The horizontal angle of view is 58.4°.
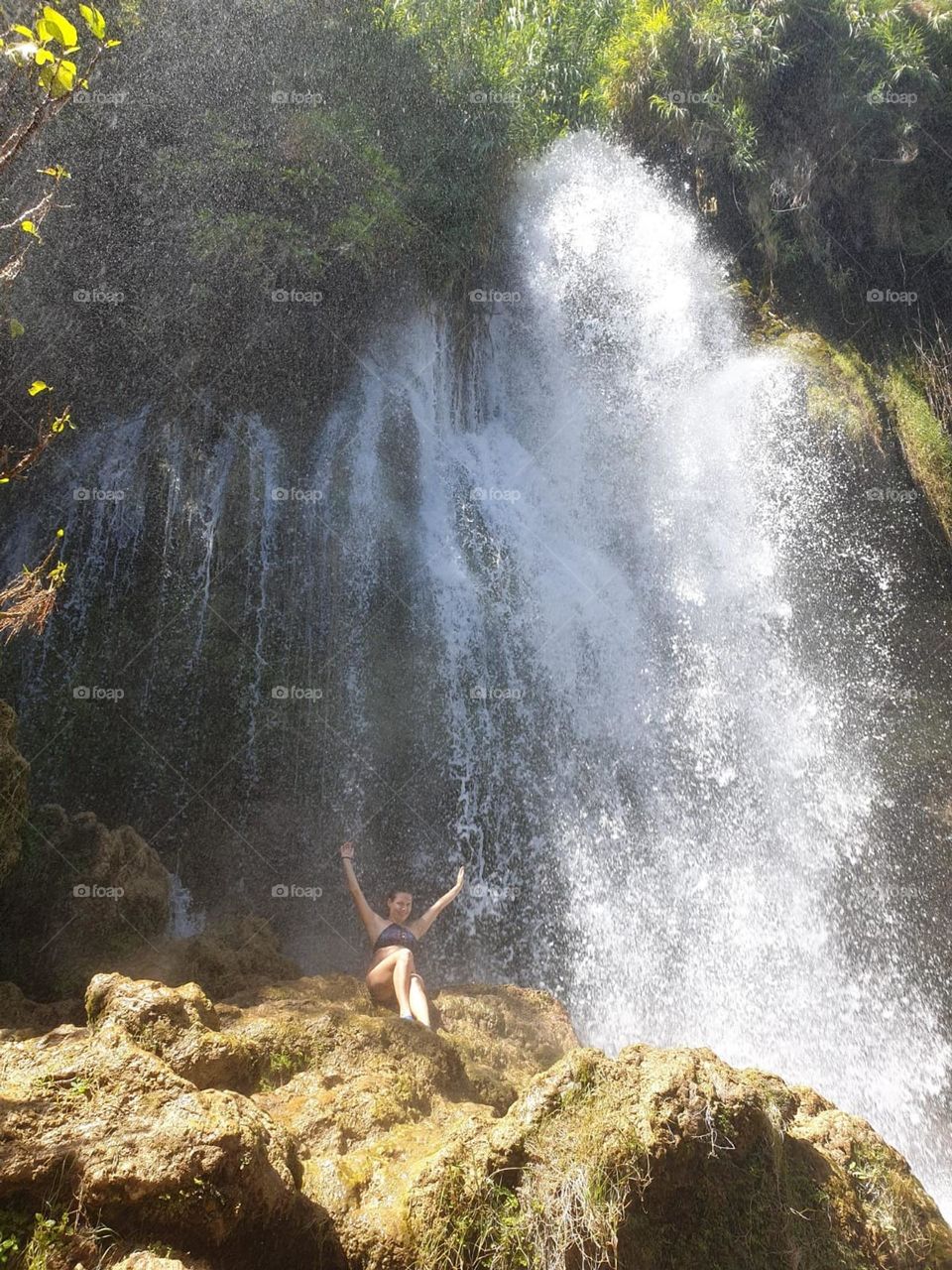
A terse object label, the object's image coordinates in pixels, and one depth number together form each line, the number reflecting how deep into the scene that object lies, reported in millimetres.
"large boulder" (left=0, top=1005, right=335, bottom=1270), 2436
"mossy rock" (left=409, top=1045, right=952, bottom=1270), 2684
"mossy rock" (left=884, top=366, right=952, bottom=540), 9586
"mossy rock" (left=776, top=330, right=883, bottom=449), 9906
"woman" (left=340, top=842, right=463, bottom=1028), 4914
